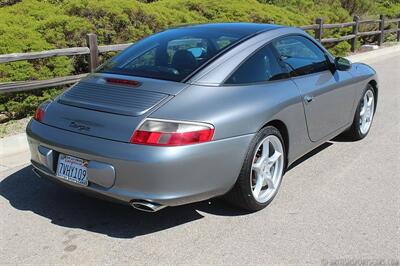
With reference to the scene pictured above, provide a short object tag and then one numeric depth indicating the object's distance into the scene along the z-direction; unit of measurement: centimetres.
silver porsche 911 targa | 343
